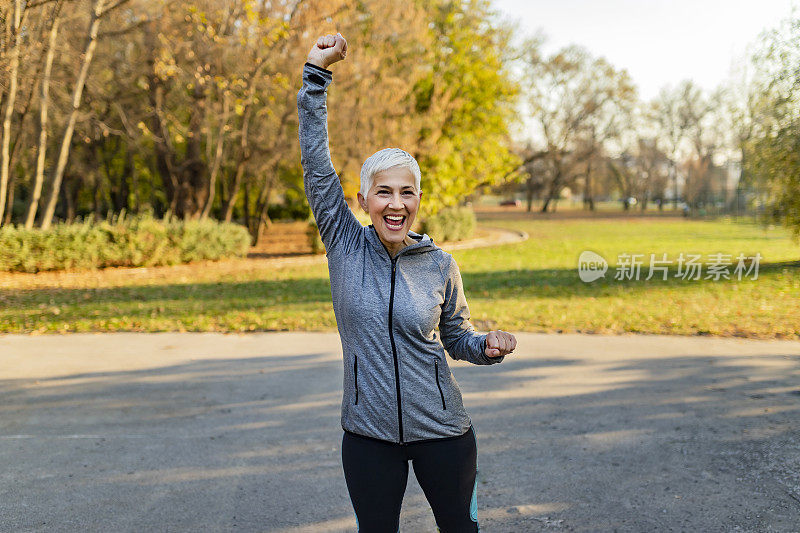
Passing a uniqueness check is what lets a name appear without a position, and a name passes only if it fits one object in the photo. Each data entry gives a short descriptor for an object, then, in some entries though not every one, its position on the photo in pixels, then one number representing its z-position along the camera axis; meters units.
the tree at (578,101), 50.72
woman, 2.15
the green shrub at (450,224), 25.80
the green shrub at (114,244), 14.60
